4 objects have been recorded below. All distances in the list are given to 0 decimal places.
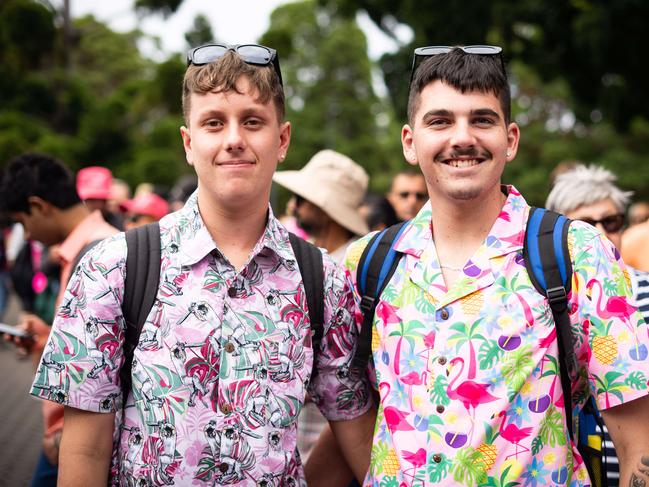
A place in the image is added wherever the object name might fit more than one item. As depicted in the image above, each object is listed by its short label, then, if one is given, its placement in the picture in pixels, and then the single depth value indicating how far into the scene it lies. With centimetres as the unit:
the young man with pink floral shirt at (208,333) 217
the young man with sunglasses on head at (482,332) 212
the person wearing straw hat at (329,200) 428
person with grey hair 375
